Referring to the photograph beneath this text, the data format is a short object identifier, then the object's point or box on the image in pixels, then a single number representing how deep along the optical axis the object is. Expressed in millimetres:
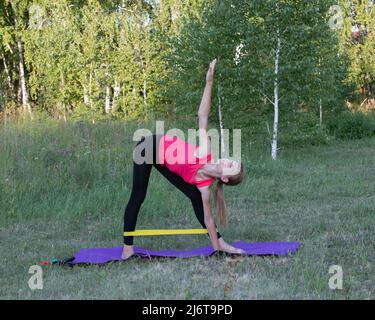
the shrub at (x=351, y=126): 18359
